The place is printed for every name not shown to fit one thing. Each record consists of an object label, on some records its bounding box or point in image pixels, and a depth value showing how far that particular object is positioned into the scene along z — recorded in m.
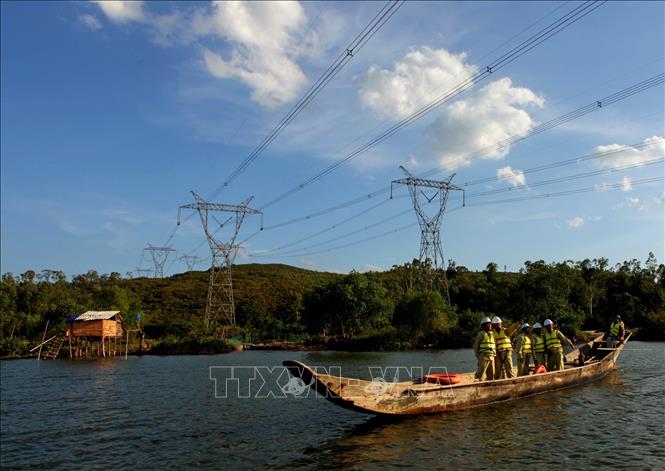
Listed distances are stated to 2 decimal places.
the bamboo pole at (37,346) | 61.36
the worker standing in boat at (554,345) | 23.89
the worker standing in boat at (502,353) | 20.06
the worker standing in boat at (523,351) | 23.08
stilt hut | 60.56
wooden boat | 16.17
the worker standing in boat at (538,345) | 24.42
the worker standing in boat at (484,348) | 19.62
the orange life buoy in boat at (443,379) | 19.36
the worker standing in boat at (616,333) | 30.30
